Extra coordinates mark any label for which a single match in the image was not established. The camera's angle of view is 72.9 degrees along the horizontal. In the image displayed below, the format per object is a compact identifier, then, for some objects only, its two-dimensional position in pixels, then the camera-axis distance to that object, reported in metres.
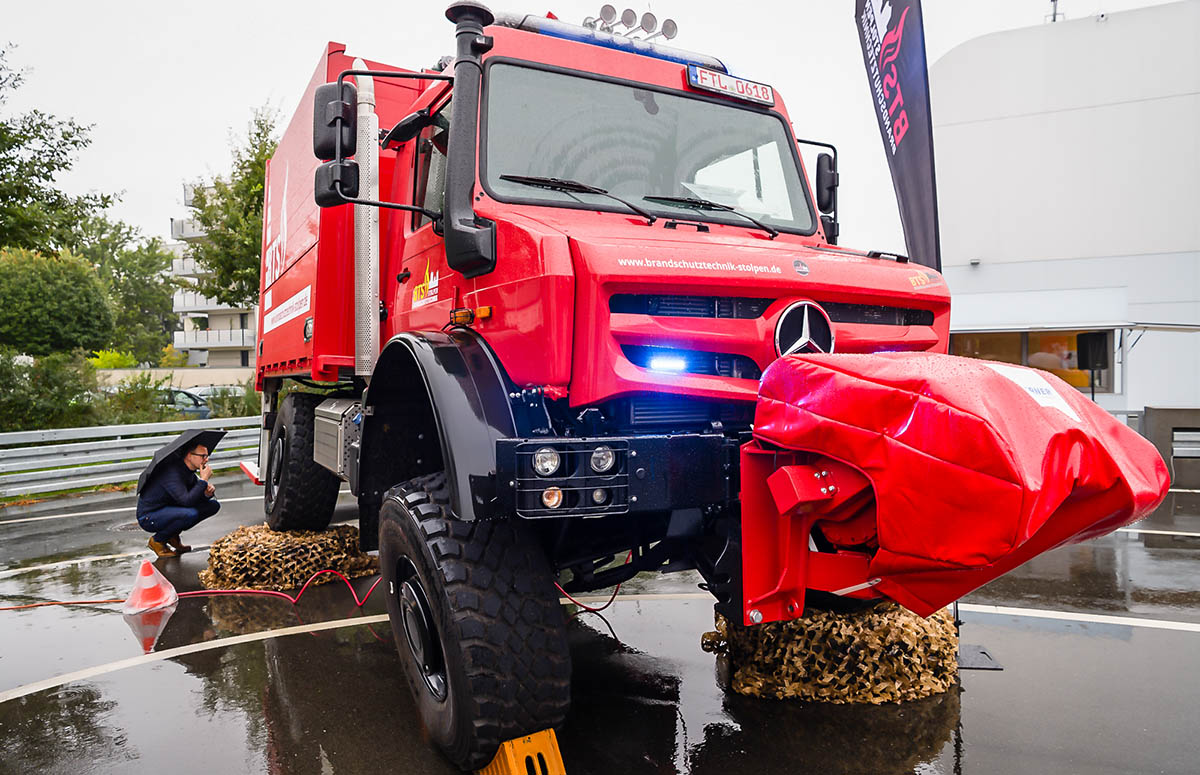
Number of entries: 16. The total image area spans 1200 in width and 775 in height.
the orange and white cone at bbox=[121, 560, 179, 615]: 5.57
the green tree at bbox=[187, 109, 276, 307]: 16.61
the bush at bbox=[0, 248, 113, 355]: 31.03
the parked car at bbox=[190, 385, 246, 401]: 17.19
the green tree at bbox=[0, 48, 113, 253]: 12.63
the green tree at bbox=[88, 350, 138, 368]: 33.32
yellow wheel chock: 2.88
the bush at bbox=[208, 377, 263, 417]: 16.89
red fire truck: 2.71
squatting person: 7.06
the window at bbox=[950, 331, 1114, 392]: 16.29
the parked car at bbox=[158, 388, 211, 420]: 21.86
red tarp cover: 2.06
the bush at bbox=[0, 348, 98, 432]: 13.31
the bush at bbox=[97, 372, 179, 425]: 14.29
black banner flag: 6.81
